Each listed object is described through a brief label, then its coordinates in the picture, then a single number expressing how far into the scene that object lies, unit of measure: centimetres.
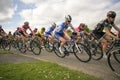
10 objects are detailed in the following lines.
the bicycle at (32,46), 604
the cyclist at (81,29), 653
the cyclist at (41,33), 758
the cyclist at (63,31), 460
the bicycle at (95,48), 419
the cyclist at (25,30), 654
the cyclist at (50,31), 707
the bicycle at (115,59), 307
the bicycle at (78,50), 411
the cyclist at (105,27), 356
